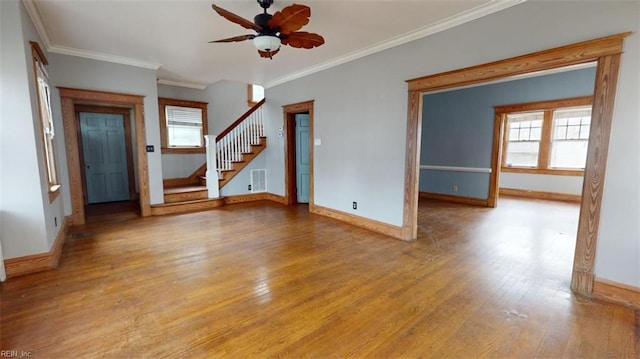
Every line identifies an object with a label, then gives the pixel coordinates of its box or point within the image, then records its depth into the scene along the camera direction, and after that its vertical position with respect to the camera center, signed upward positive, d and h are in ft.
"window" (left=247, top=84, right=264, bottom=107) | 24.97 +5.59
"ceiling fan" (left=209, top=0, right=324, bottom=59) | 7.30 +3.78
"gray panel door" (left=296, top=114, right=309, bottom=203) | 19.84 -0.28
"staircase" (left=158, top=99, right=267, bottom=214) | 18.22 -0.67
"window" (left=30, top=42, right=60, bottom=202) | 10.14 +1.52
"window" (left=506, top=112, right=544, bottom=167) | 23.59 +1.45
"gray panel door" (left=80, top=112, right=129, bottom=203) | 19.61 -0.29
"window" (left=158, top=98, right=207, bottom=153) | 21.72 +2.31
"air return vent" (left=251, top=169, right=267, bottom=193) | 21.29 -2.18
